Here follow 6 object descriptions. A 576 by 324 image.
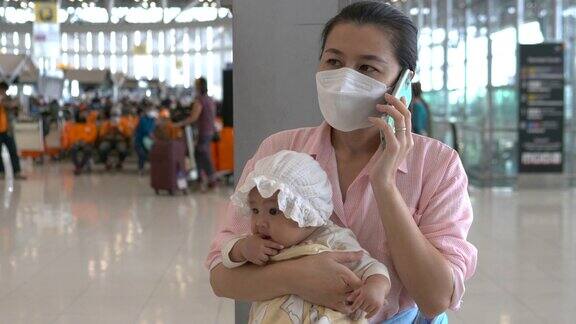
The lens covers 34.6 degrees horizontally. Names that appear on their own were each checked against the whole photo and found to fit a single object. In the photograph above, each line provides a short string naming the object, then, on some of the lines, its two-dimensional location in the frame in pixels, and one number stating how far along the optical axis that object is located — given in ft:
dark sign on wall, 48.62
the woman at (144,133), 55.42
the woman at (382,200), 6.35
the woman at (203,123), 45.34
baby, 6.36
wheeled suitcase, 44.04
